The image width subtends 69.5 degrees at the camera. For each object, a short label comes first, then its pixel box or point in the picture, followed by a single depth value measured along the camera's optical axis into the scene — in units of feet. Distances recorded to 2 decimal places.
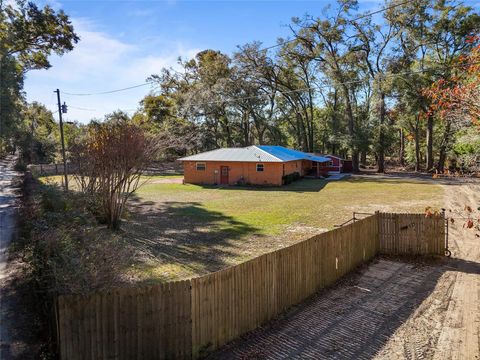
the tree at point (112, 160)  38.58
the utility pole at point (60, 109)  65.35
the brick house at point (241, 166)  92.79
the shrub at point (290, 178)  94.73
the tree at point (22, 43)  46.97
